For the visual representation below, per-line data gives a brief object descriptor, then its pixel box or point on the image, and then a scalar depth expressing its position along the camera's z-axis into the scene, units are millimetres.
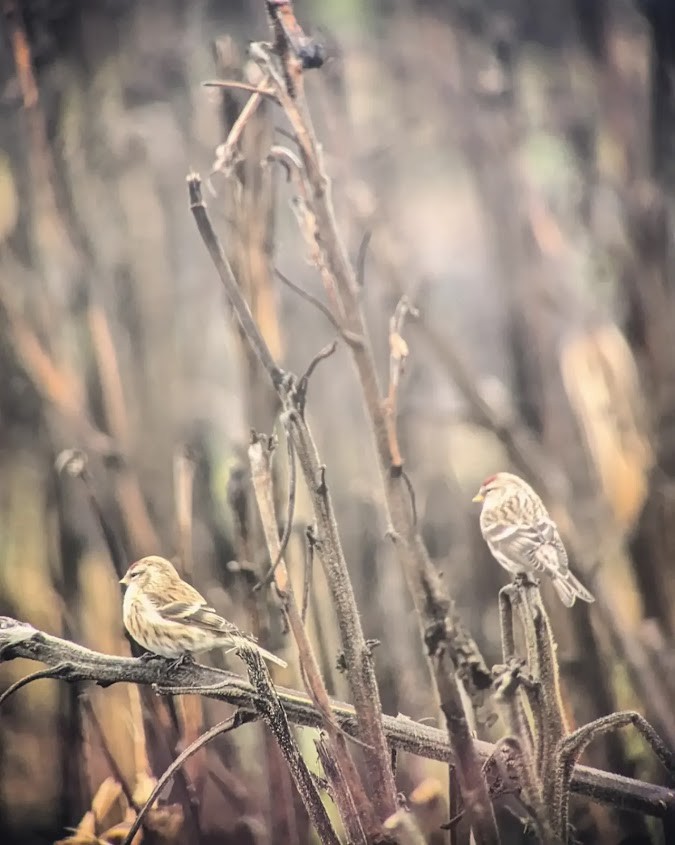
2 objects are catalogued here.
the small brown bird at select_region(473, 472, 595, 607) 8140
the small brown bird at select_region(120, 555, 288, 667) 8112
